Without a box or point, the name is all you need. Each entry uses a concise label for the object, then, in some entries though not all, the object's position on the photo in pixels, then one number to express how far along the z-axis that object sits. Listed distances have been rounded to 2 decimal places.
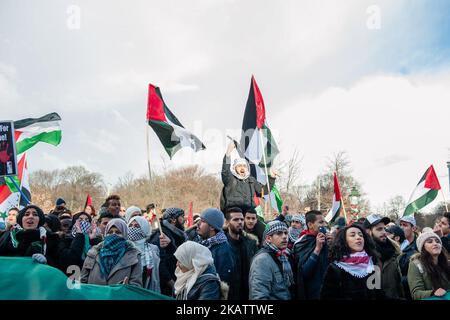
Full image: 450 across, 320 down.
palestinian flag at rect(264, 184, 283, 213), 8.94
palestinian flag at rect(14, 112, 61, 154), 8.57
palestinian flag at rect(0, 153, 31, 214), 8.91
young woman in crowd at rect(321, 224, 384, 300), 3.94
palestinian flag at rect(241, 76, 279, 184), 8.55
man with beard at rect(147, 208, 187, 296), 5.48
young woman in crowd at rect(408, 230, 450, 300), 4.45
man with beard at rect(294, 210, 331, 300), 4.67
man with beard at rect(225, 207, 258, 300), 5.02
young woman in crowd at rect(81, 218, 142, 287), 4.45
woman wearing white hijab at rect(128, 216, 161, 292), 5.05
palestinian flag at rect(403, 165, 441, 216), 9.84
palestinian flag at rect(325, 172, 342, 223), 9.42
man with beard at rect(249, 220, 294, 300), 3.93
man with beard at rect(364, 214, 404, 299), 4.71
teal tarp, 3.16
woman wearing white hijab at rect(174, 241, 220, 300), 3.70
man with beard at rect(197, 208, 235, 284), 4.80
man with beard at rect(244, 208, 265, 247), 5.94
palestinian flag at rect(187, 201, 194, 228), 12.81
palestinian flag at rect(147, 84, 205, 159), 6.75
